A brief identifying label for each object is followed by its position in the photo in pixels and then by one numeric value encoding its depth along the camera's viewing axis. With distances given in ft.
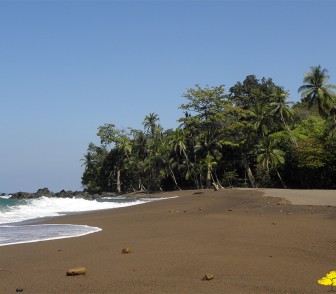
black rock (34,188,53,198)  207.92
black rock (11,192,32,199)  189.14
